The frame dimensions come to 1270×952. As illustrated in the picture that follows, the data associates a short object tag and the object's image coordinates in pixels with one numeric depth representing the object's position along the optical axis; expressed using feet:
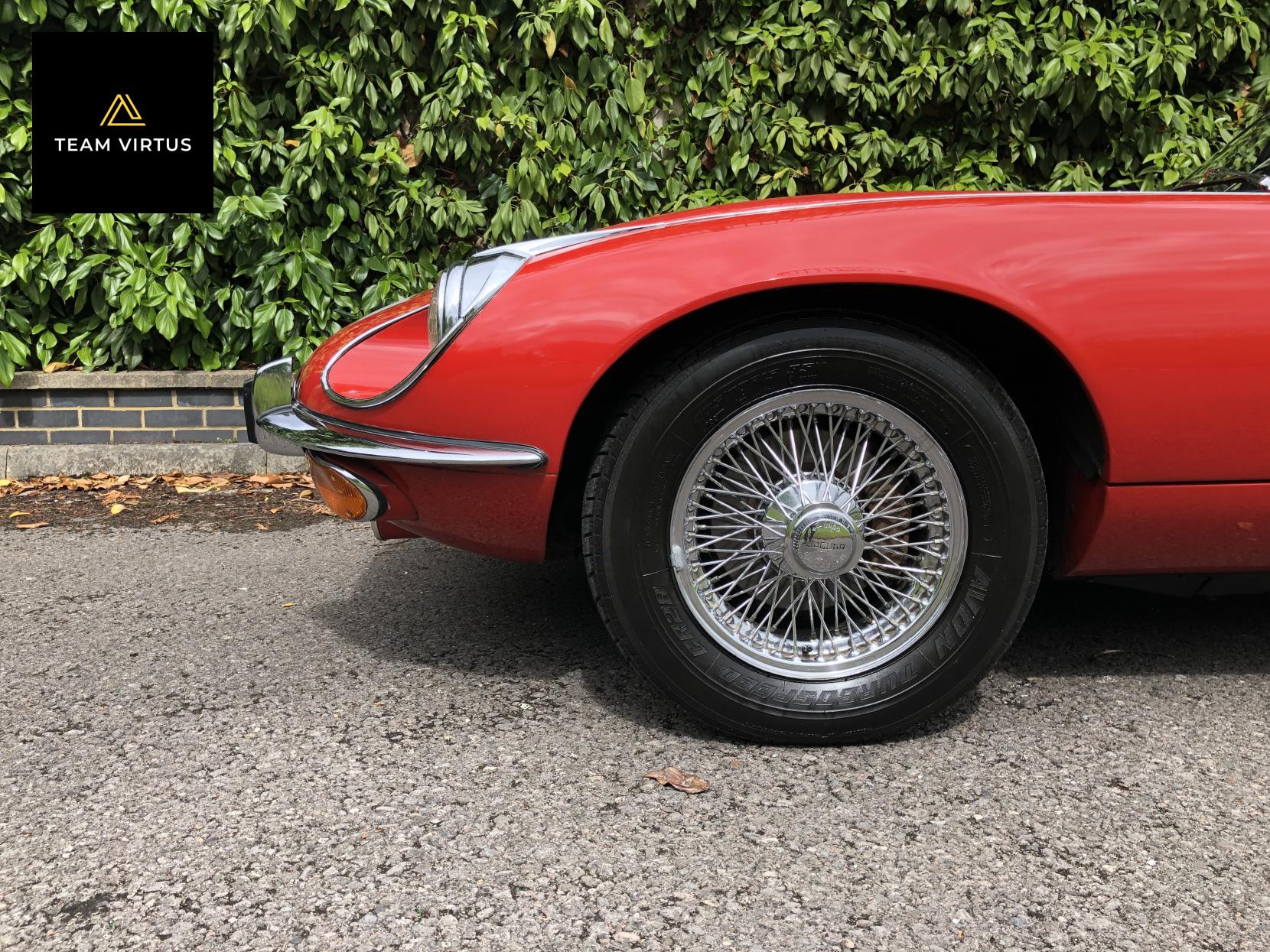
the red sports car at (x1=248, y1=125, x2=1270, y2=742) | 6.94
